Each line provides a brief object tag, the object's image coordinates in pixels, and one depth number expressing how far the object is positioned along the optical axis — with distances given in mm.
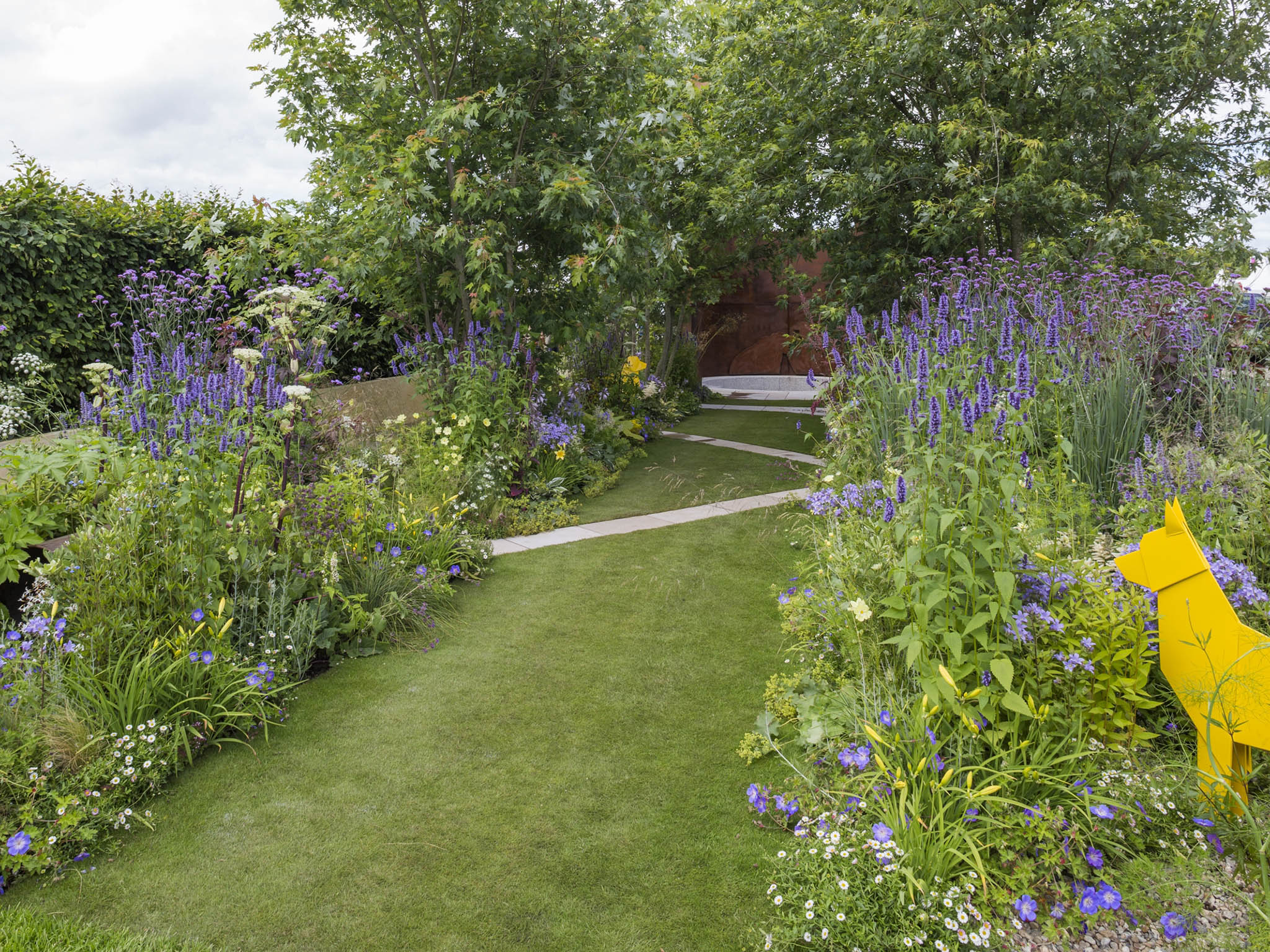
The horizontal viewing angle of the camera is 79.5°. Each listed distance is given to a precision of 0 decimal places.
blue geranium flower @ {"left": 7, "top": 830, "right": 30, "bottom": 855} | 2119
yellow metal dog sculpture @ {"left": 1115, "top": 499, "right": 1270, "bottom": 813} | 2072
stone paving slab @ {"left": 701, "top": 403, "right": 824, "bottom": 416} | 13672
